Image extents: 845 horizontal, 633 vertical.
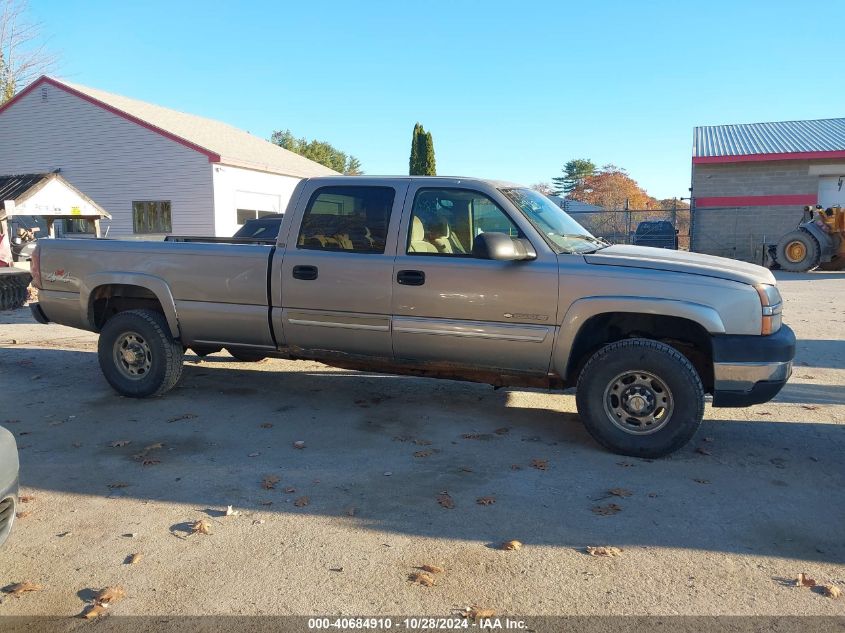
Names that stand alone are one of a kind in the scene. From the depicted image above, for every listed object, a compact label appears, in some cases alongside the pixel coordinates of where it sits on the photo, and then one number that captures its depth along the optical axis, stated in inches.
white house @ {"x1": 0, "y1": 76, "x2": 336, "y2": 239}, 903.1
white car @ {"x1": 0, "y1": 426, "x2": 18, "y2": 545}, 119.8
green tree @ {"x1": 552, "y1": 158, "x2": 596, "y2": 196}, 3558.1
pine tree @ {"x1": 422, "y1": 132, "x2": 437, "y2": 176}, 1457.9
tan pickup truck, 184.9
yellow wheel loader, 770.8
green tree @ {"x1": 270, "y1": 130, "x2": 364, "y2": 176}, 2380.7
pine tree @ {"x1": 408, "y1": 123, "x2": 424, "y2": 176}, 1472.7
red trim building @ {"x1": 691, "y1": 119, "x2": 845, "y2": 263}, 959.6
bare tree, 1473.9
